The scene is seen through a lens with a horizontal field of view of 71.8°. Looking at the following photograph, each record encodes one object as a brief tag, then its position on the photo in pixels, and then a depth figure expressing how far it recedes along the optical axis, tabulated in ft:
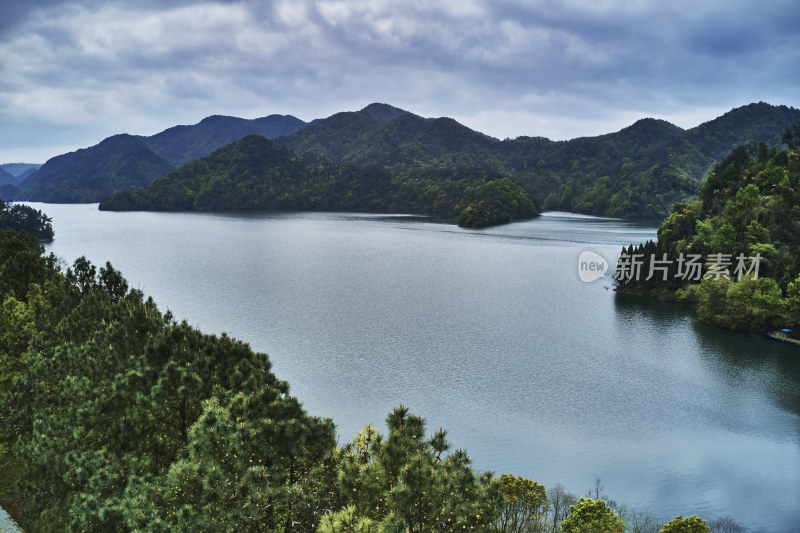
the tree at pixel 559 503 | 82.07
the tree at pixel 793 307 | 167.72
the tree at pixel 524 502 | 72.08
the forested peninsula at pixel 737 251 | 179.01
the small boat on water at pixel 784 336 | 166.64
